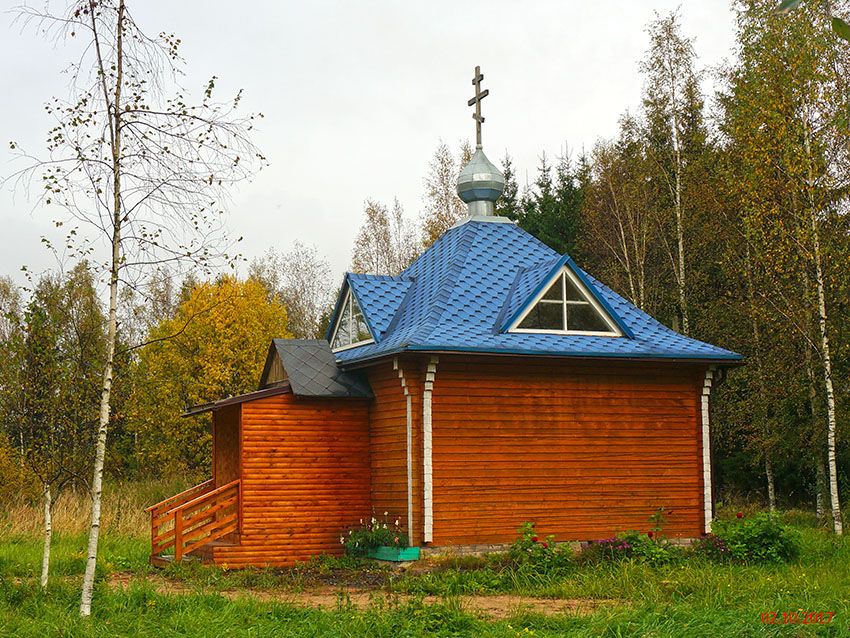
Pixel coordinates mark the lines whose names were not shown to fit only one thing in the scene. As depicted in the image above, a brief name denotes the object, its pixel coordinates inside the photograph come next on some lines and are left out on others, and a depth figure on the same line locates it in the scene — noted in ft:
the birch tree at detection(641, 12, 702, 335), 76.33
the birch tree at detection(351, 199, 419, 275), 108.88
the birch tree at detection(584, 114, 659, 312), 80.23
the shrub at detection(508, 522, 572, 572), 38.24
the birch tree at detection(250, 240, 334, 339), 124.47
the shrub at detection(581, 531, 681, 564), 39.63
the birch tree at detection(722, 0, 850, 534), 52.95
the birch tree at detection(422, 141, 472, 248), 98.32
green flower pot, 39.91
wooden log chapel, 41.06
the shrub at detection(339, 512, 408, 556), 41.03
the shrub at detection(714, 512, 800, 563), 40.01
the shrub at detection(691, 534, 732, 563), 41.50
